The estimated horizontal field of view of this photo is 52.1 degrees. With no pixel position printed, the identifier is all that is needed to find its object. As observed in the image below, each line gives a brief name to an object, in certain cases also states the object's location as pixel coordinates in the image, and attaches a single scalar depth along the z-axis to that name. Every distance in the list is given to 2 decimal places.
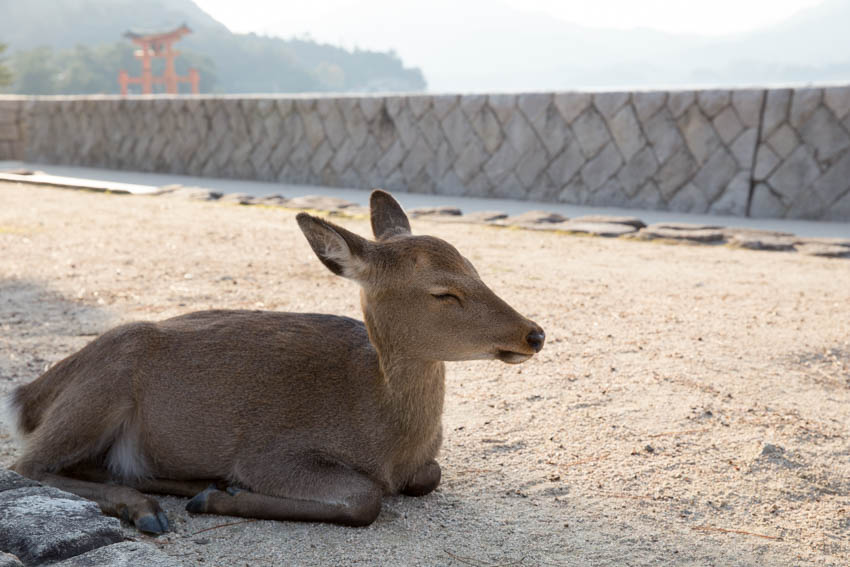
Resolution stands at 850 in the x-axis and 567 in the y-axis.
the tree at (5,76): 43.41
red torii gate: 33.72
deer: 2.46
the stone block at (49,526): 2.02
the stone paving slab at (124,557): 1.98
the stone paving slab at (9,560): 1.85
